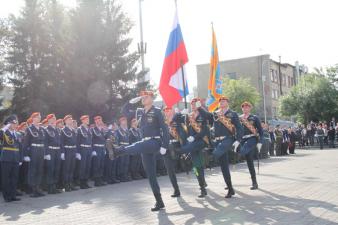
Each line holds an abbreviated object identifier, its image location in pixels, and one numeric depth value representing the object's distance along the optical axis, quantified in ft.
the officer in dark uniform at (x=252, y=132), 34.55
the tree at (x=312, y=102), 150.00
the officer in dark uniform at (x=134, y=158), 49.01
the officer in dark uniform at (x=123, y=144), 47.16
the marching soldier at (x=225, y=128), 30.81
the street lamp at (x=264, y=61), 201.90
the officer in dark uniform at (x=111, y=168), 45.65
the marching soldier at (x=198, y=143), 31.35
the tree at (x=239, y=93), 169.27
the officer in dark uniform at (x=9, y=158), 35.60
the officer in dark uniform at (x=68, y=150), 41.04
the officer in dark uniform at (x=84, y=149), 42.65
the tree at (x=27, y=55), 91.71
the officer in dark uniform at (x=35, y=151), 37.86
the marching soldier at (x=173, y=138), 31.33
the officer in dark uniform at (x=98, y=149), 44.32
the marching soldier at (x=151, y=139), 26.40
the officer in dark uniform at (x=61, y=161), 40.86
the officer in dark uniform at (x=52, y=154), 39.09
